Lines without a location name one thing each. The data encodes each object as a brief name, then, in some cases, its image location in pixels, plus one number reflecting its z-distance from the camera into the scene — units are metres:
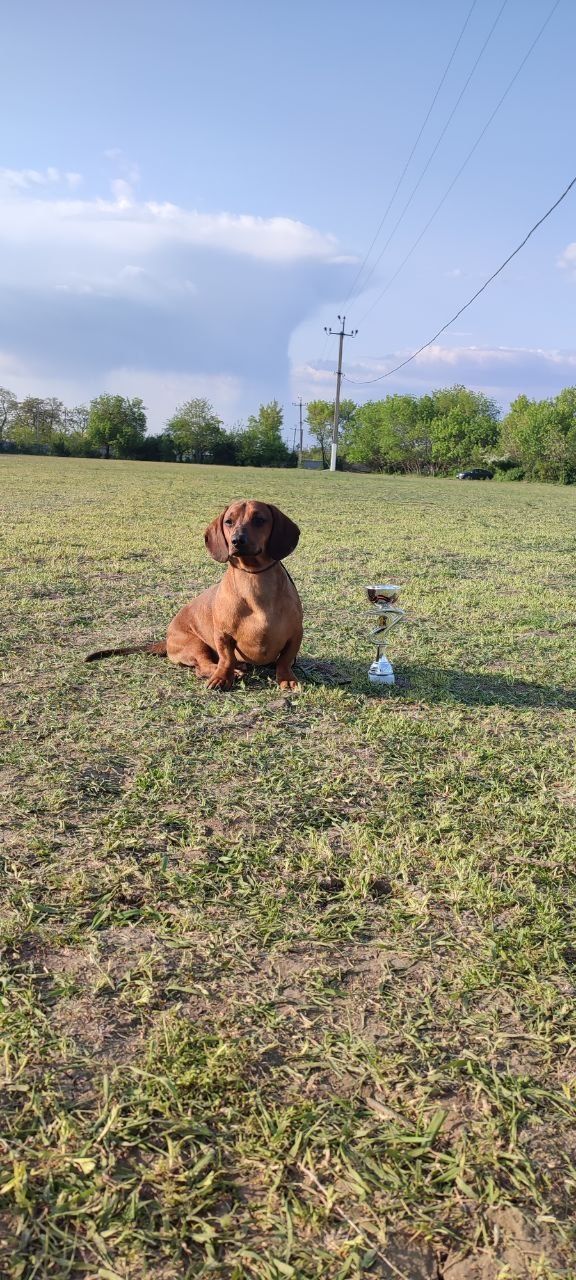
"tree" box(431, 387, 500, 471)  83.44
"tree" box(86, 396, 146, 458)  78.69
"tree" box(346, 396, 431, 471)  88.50
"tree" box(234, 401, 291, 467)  79.00
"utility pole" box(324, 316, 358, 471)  53.66
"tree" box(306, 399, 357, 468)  100.19
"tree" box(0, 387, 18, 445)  91.57
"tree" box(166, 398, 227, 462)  79.38
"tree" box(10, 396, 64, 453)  89.50
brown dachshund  3.96
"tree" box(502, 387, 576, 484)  67.44
